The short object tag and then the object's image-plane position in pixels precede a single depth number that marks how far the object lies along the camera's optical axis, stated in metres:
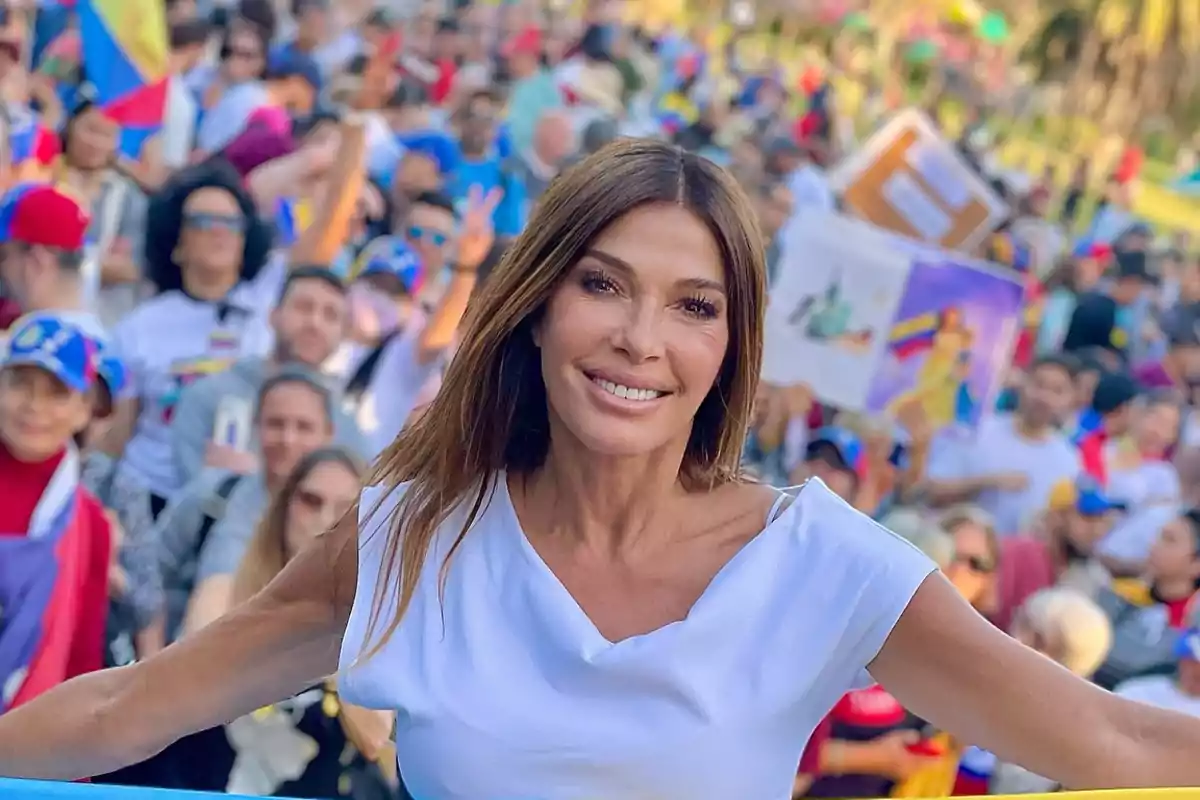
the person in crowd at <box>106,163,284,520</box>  4.80
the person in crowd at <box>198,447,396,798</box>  3.41
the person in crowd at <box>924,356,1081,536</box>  6.19
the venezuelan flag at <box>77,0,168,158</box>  5.95
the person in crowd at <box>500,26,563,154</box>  8.68
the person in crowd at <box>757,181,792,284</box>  7.52
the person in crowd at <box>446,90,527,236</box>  7.38
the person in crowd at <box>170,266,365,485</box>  4.43
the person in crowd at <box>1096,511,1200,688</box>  5.02
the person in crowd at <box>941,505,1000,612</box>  4.89
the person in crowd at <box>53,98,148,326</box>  5.52
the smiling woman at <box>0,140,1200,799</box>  1.79
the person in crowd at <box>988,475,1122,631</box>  5.34
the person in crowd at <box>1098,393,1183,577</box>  6.64
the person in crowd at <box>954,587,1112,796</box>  4.35
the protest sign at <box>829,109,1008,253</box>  6.23
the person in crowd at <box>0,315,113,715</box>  3.42
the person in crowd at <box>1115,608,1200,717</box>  4.31
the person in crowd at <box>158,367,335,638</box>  4.02
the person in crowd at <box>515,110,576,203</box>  8.12
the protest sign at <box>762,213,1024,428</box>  5.57
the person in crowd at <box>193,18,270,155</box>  7.14
